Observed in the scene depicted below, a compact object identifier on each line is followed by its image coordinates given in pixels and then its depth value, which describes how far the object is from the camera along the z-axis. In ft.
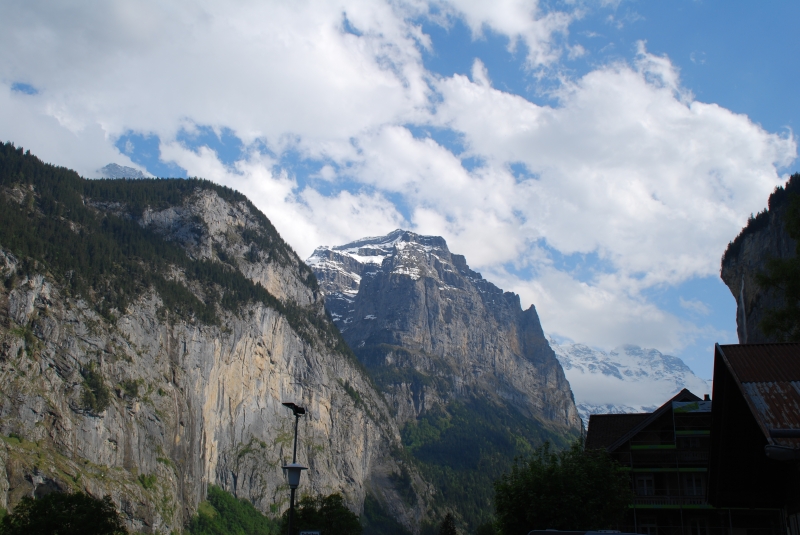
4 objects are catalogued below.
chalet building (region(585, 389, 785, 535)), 150.82
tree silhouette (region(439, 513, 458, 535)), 346.74
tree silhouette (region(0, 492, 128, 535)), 193.47
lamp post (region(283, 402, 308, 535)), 77.36
